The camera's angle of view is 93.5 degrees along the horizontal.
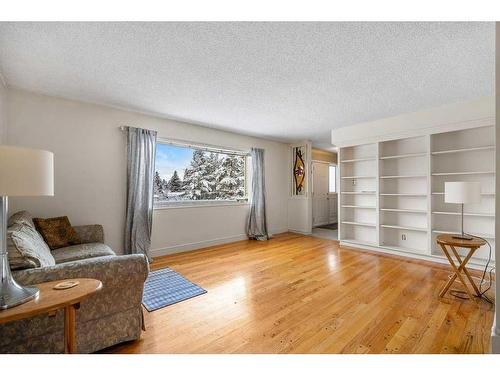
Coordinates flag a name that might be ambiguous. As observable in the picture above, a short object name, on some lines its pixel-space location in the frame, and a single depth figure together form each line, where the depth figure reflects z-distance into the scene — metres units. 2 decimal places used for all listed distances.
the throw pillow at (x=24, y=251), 1.43
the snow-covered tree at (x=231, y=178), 4.89
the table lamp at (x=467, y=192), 2.36
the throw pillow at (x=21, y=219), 2.16
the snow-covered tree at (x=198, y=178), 4.38
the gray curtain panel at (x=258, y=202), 5.17
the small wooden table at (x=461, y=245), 2.26
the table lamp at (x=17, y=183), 1.08
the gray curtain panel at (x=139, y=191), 3.48
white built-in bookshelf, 3.26
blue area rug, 2.32
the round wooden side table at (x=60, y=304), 1.06
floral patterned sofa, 1.36
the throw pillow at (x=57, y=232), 2.58
